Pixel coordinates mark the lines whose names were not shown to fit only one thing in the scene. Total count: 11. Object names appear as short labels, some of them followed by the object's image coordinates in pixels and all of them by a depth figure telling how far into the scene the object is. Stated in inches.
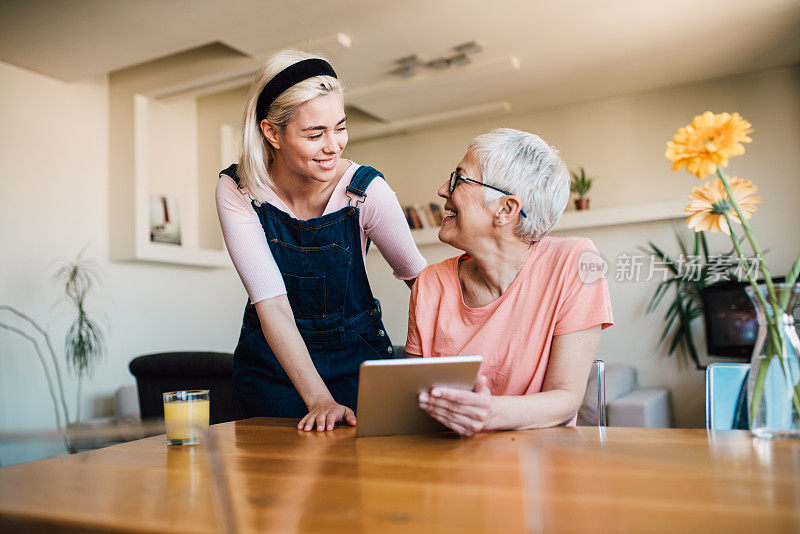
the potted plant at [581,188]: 203.0
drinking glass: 46.8
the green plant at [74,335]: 173.9
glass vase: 35.1
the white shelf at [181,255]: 194.5
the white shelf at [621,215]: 192.2
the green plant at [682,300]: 189.8
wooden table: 24.0
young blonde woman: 66.3
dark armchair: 114.2
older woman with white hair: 54.3
